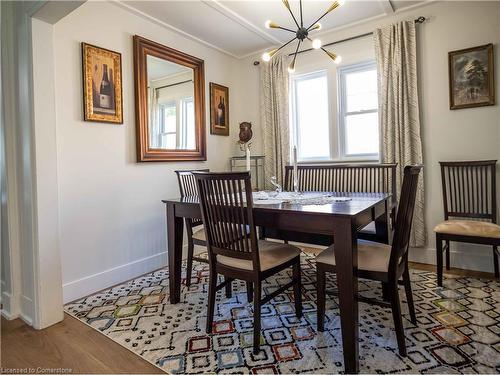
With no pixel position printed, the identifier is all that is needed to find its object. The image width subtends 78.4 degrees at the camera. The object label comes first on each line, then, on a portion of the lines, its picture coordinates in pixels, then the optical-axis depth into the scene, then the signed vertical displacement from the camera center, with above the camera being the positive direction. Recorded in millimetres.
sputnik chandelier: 2255 +1095
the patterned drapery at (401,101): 2959 +760
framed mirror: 2938 +857
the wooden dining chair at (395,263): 1533 -455
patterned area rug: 1544 -903
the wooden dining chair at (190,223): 2495 -355
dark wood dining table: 1483 -237
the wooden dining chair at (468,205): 2391 -258
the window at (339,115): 3359 +761
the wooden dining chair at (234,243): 1650 -345
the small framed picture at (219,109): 3818 +944
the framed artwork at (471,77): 2670 +892
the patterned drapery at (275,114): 3750 +841
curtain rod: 2924 +1535
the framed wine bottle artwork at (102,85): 2502 +867
